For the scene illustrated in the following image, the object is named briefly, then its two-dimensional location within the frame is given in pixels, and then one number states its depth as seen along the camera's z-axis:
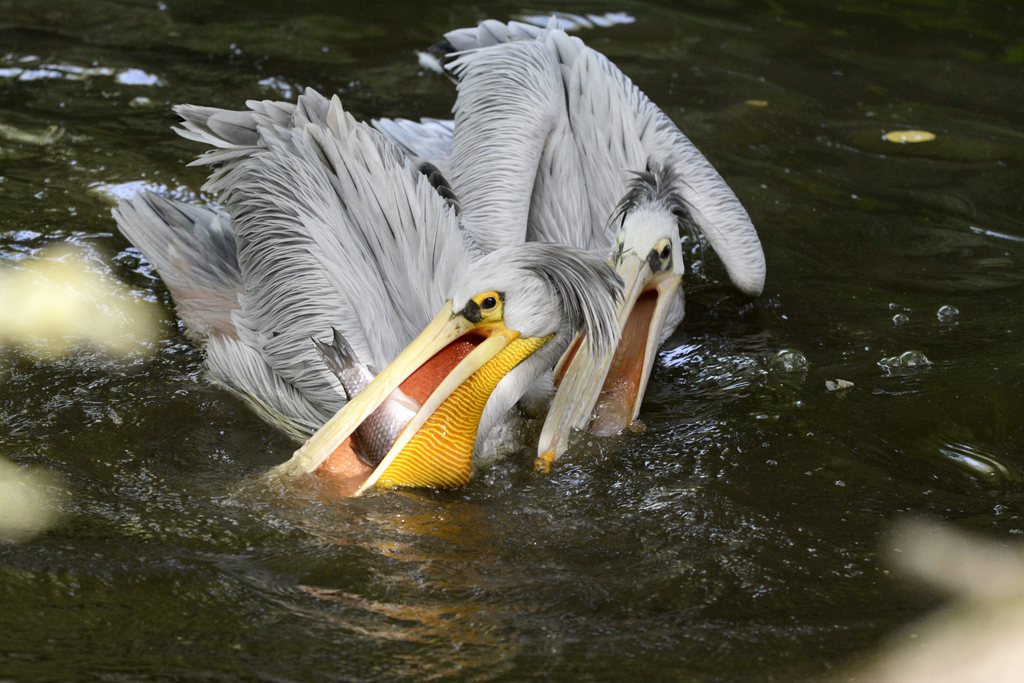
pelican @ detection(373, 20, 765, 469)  8.20
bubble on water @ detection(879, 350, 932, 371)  8.38
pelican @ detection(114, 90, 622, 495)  6.65
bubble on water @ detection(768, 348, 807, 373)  8.41
